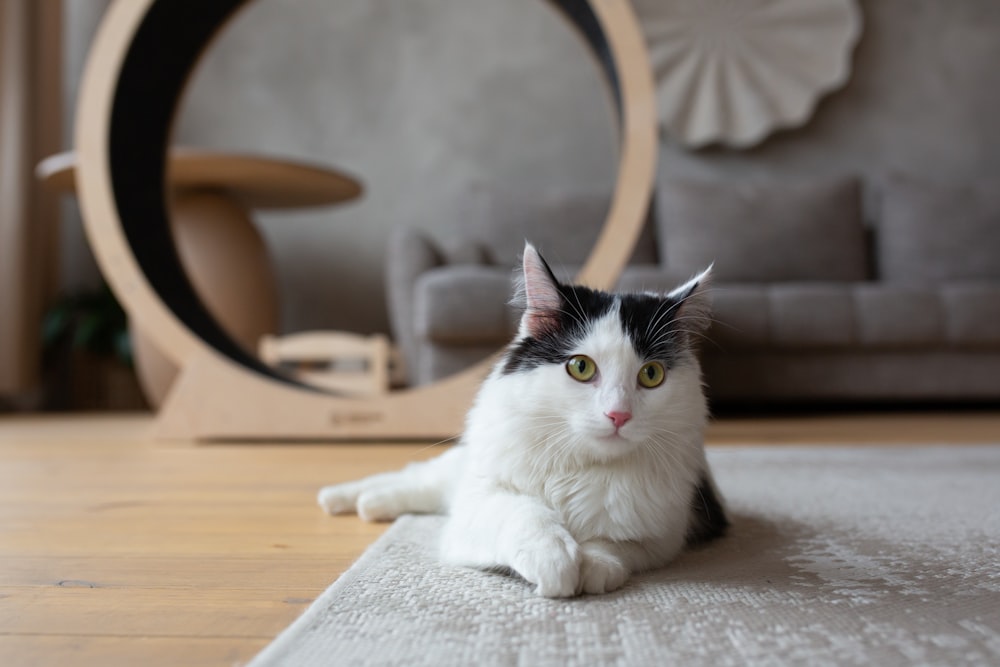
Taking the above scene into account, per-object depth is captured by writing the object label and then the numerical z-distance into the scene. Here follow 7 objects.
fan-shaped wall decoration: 3.98
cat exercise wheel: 1.90
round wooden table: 2.90
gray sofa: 2.86
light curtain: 3.15
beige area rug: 0.62
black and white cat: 0.80
